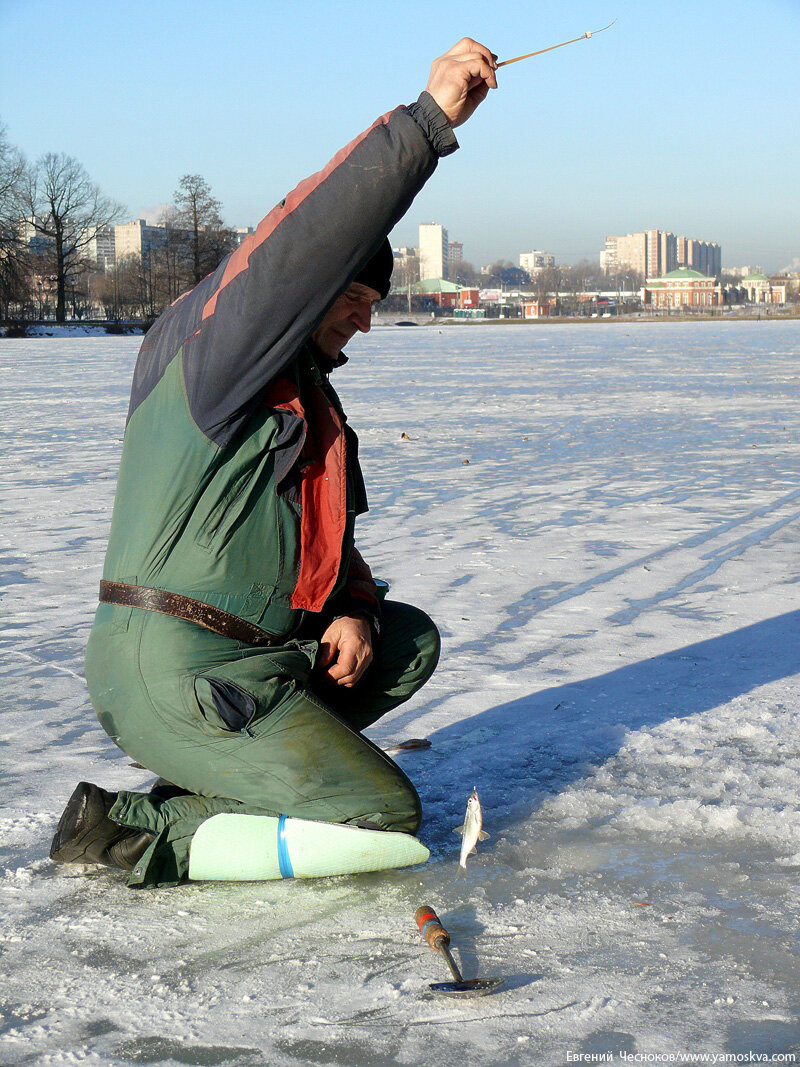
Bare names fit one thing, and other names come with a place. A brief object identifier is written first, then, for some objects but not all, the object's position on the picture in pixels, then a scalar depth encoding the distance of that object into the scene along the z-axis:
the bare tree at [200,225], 69.75
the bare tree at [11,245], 51.41
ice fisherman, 2.09
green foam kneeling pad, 2.38
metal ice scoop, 1.93
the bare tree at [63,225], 66.94
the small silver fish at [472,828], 2.29
